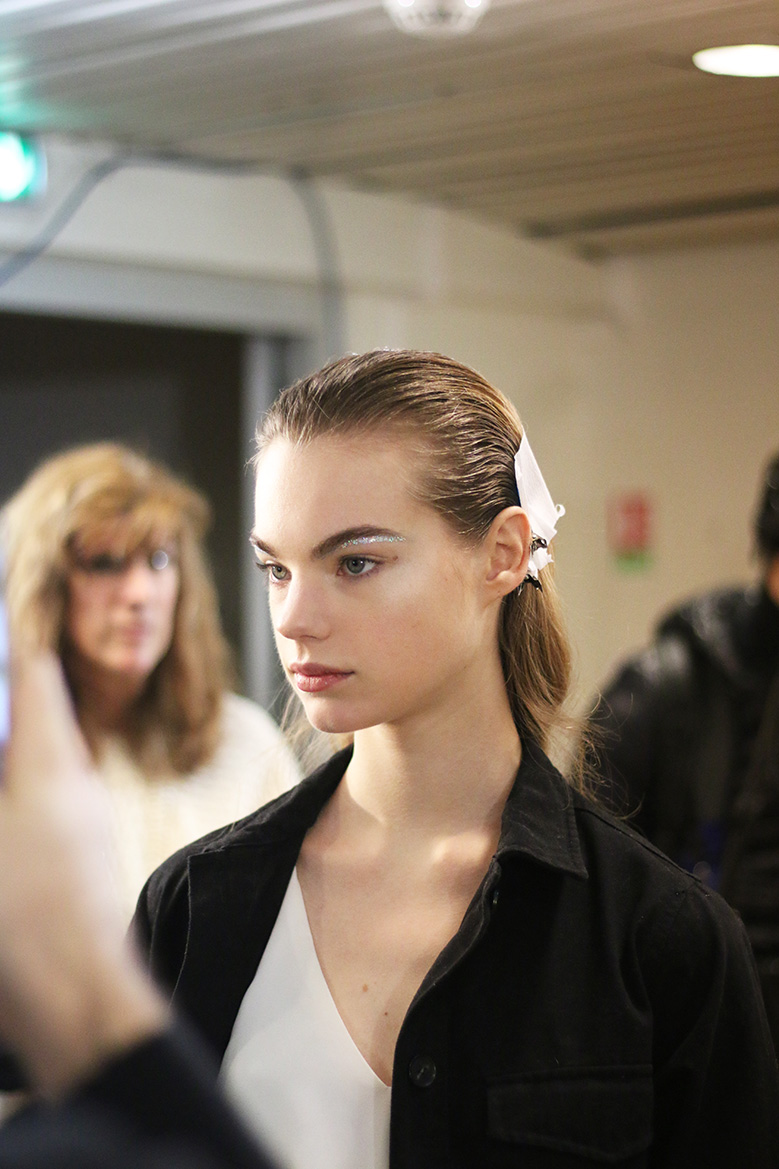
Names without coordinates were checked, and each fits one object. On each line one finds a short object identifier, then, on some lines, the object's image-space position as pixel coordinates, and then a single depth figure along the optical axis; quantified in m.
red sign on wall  4.11
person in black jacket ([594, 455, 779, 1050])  2.22
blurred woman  2.27
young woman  1.15
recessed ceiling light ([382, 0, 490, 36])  1.71
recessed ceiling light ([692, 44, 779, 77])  1.77
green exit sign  2.57
